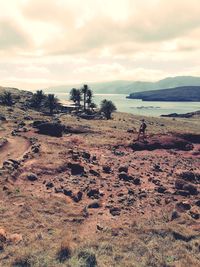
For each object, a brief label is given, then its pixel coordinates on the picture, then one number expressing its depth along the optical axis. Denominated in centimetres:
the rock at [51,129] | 3606
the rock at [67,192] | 1784
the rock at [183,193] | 1825
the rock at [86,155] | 2606
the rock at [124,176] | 2098
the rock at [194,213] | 1495
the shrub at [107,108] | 8447
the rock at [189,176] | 2199
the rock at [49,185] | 1881
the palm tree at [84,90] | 9306
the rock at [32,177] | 1990
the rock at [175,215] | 1467
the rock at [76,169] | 2188
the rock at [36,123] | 4113
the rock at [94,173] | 2179
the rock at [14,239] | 1217
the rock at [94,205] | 1625
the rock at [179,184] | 1941
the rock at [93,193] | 1781
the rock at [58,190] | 1814
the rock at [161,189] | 1879
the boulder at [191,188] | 1867
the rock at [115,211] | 1536
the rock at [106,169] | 2274
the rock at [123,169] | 2278
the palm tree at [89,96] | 9340
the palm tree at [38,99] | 9146
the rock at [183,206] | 1577
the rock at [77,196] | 1709
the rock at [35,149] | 2633
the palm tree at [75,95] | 9610
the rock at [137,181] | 2035
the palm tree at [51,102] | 8224
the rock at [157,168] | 2419
